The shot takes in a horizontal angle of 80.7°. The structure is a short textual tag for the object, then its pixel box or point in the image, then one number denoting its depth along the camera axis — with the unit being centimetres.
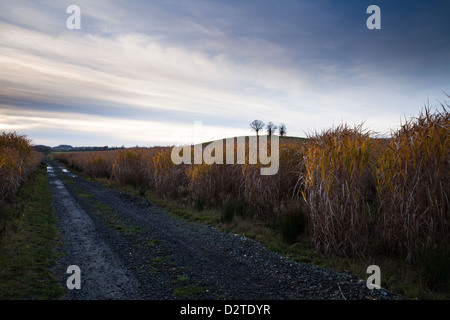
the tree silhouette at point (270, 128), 7631
